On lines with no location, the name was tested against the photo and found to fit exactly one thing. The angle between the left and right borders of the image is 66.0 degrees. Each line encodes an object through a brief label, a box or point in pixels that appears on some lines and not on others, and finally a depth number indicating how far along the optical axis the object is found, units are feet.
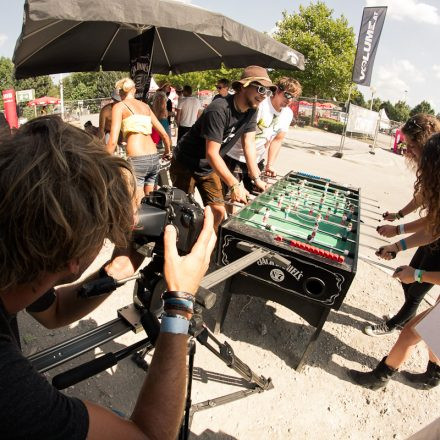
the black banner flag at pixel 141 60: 13.08
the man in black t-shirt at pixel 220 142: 9.53
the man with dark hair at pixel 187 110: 24.84
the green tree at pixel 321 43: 93.76
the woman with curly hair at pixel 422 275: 6.52
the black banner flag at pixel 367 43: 37.46
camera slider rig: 3.32
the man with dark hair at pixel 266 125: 13.10
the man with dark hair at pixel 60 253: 2.40
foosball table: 6.82
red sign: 27.40
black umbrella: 8.82
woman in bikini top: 11.93
